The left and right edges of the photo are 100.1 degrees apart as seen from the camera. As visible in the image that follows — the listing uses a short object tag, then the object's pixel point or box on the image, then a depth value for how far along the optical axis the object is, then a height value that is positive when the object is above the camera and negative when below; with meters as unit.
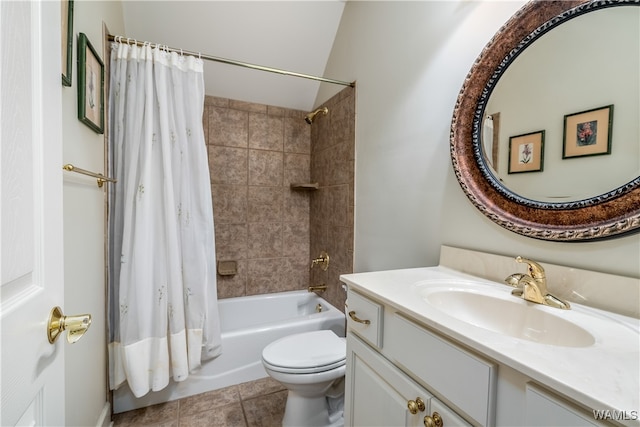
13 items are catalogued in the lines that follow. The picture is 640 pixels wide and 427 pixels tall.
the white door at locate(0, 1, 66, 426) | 0.36 -0.02
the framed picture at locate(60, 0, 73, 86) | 0.89 +0.55
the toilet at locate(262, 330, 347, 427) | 1.28 -0.81
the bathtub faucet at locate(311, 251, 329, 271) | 2.25 -0.46
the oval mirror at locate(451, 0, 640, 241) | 0.72 +0.28
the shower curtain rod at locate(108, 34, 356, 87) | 1.45 +0.88
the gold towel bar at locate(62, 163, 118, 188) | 0.92 +0.11
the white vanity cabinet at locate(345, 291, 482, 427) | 0.64 -0.48
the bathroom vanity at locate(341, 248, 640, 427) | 0.44 -0.31
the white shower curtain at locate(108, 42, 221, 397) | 1.41 -0.09
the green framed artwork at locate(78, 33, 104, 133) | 1.05 +0.50
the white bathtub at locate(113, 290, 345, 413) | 1.59 -1.03
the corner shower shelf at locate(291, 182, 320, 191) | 2.36 +0.18
